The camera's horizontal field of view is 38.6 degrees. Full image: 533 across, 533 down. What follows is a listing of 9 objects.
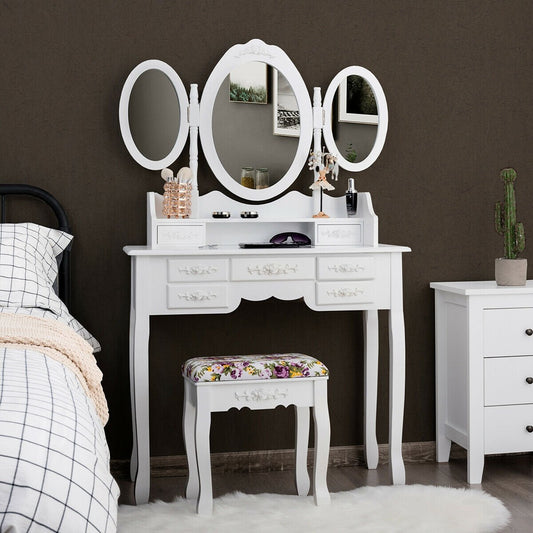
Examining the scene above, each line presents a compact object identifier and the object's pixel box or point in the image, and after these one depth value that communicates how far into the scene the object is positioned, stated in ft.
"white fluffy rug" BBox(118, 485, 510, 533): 8.13
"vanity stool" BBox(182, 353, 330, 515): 8.44
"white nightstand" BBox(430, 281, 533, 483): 9.76
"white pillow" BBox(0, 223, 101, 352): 8.05
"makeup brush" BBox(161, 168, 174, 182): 9.59
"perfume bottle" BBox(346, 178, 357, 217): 10.19
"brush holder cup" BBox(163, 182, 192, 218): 9.64
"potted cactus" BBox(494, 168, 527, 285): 10.12
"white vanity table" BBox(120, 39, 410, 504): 9.02
